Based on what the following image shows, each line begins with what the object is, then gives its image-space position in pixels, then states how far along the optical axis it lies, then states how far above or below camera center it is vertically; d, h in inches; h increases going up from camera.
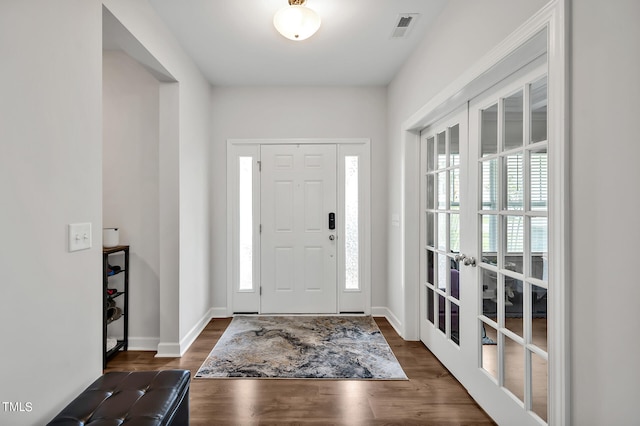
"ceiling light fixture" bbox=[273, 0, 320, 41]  82.7 +50.5
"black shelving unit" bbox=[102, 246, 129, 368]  108.4 -29.8
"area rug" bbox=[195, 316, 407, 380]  96.5 -48.1
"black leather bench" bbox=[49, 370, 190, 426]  47.1 -30.3
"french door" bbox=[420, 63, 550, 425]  60.2 -8.5
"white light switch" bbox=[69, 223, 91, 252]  55.7 -4.3
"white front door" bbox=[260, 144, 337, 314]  148.6 -5.3
